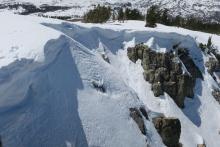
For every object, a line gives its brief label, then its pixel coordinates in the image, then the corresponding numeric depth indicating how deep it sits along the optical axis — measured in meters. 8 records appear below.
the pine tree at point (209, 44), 27.77
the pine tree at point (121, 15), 41.02
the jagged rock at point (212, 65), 25.97
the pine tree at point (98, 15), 38.31
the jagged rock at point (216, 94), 24.21
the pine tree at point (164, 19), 41.57
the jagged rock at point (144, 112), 17.09
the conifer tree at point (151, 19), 30.85
